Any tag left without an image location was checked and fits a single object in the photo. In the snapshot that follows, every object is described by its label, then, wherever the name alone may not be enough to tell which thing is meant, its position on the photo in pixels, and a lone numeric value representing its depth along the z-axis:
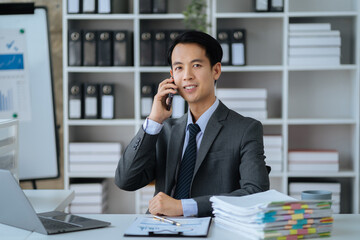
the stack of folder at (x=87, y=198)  3.75
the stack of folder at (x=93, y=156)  3.76
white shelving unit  3.90
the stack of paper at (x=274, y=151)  3.69
